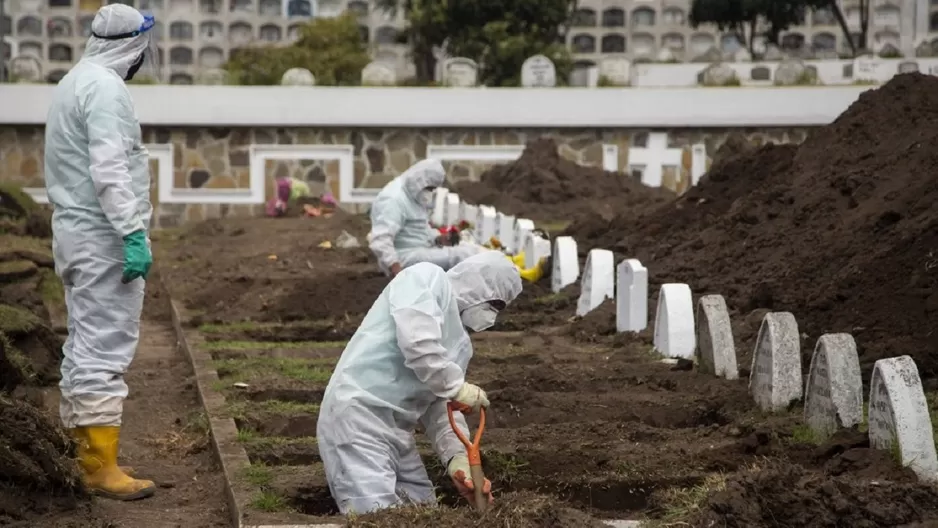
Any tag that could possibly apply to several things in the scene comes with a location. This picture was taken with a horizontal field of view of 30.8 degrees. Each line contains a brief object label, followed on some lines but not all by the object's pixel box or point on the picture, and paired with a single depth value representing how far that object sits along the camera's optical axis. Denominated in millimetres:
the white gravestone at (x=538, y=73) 25641
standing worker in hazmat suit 7211
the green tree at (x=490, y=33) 32469
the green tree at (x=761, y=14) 40031
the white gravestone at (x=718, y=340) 8977
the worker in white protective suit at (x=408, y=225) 13102
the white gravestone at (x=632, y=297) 10977
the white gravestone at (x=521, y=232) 15070
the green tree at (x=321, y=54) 36375
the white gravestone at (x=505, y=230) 15964
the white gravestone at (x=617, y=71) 26359
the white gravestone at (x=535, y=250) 14250
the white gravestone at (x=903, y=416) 6469
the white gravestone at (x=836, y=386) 7199
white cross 24430
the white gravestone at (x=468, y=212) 18469
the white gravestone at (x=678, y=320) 9875
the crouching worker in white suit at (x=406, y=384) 6250
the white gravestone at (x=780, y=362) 7934
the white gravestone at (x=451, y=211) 19734
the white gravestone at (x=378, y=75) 25188
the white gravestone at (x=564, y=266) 13586
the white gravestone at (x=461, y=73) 25906
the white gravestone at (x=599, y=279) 12164
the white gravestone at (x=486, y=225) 16750
